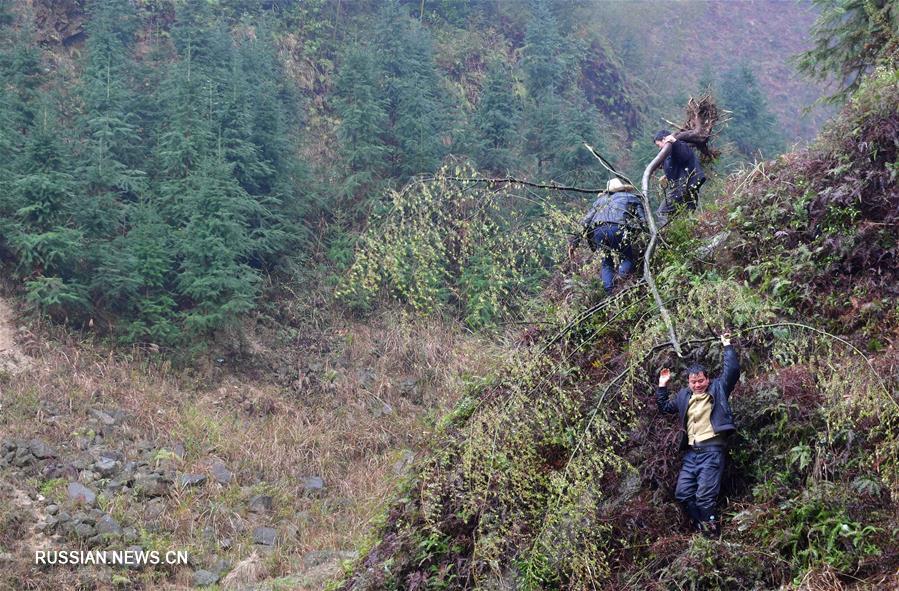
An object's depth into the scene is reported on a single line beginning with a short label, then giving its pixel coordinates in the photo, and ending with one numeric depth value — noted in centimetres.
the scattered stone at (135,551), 1109
